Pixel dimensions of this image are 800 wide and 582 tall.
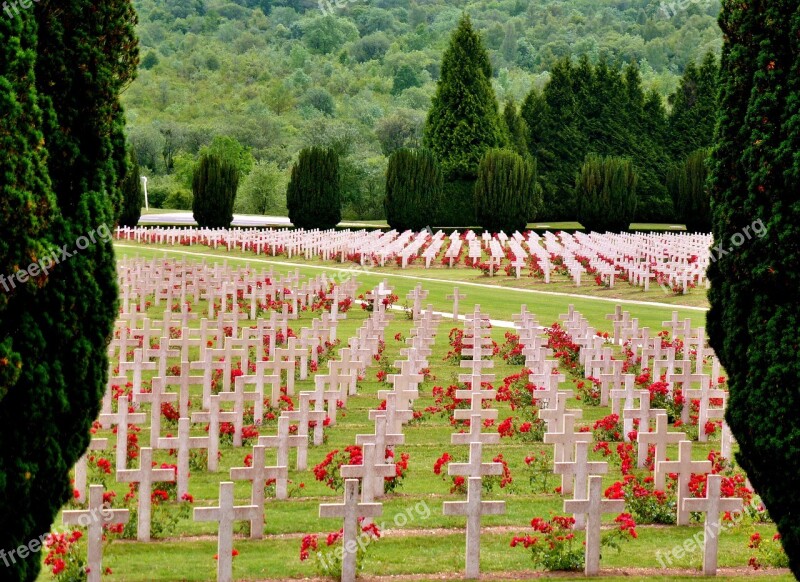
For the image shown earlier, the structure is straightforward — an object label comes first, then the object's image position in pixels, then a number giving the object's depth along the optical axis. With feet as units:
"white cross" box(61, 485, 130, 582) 20.04
